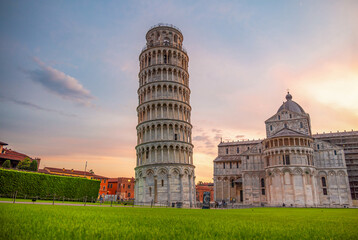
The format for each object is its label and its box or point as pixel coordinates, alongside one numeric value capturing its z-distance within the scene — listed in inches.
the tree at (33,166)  1894.7
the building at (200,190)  4212.6
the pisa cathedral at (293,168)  1988.2
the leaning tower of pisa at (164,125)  1721.2
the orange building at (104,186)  3750.5
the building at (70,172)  3252.0
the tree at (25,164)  1961.4
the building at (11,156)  1999.5
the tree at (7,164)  1743.8
